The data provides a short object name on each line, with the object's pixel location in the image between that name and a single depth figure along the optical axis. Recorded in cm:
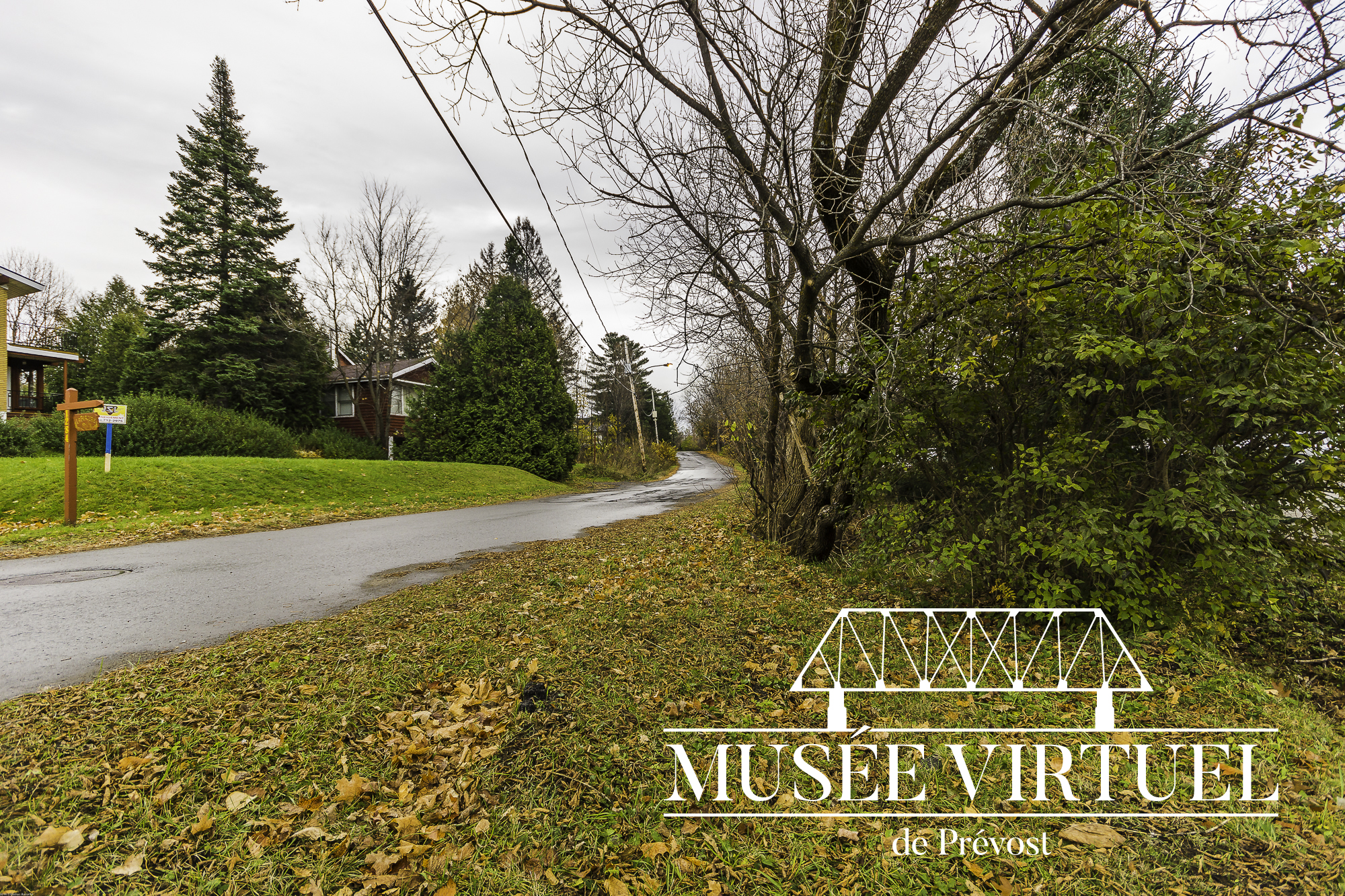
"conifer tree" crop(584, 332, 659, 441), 4200
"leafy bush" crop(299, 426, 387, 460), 2330
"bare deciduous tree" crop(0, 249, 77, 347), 3930
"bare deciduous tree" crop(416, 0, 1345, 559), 364
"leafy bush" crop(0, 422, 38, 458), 1540
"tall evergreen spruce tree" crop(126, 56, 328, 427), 2267
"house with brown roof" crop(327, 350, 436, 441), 2767
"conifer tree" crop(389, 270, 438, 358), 3291
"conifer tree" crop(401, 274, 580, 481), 2316
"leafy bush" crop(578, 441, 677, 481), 2983
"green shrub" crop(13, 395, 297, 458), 1572
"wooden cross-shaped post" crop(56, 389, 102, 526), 961
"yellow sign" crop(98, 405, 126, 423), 1066
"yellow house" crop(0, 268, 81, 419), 2008
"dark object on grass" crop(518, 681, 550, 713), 325
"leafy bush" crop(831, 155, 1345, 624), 336
